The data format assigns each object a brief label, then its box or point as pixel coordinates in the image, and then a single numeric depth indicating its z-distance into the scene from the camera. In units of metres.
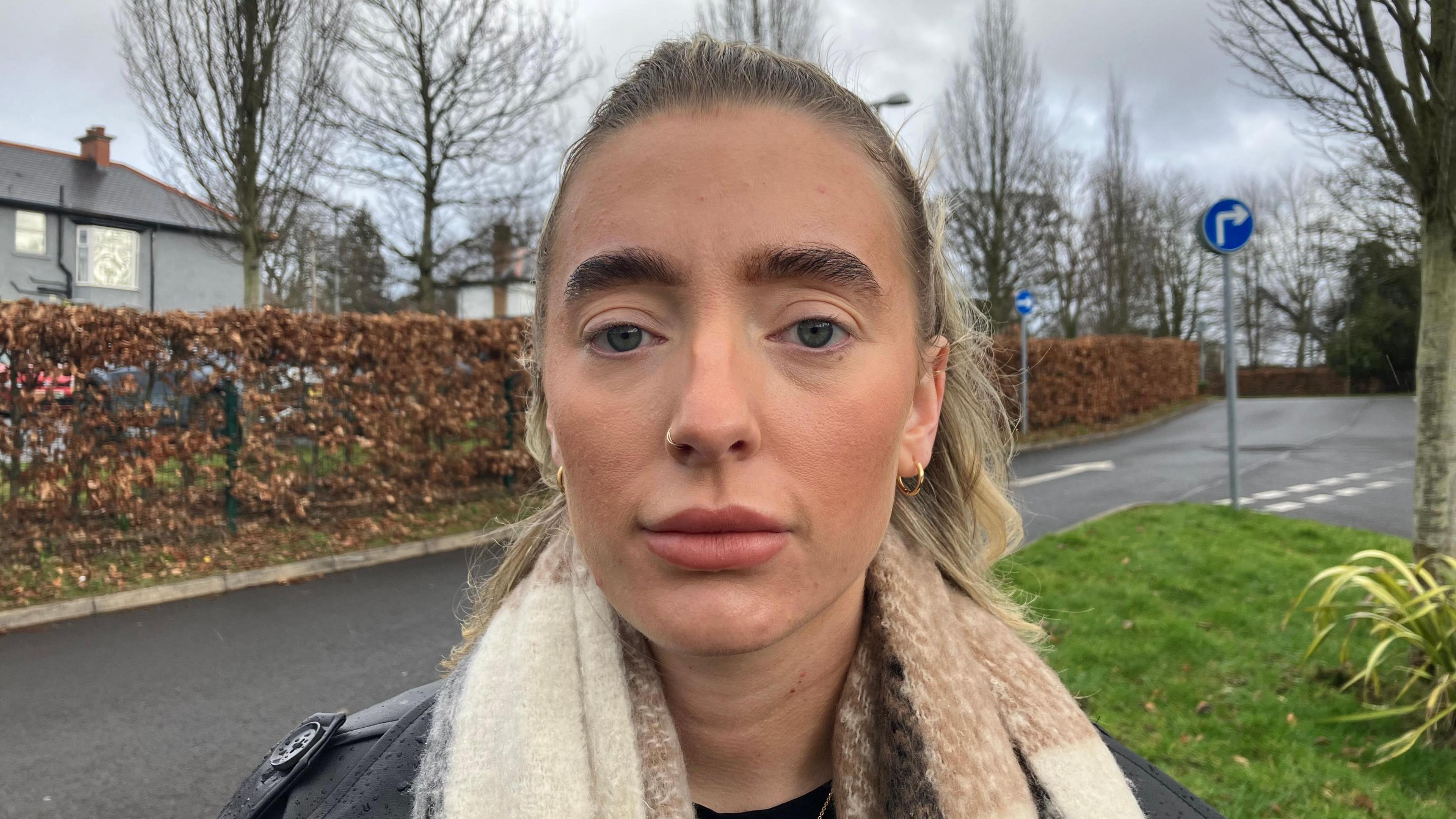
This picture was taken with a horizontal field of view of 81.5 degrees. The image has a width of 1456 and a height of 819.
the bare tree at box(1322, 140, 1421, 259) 17.45
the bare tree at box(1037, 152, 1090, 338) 28.84
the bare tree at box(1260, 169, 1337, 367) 44.84
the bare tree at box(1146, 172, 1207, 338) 40.66
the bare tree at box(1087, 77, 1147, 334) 31.19
